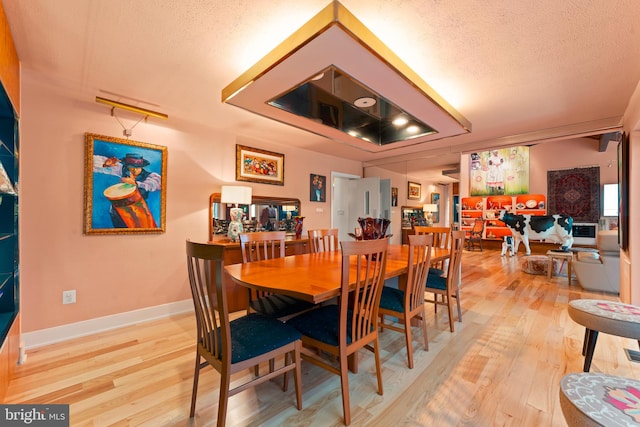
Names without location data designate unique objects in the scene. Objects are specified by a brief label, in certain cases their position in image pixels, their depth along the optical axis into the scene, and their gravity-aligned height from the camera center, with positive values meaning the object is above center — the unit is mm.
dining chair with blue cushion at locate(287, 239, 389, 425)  1382 -659
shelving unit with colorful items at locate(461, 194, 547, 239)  7008 +193
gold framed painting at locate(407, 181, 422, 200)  5271 +479
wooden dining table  1370 -391
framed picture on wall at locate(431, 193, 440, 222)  5557 +271
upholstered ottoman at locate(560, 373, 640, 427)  910 -697
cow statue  4988 -249
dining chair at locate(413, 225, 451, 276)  3158 -284
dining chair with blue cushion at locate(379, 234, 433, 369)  1924 -650
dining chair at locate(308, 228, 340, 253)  2936 -301
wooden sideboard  2996 -853
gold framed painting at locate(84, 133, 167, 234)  2557 +286
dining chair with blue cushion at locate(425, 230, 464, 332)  2479 -657
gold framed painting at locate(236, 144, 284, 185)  3641 +709
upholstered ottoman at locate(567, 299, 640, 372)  1638 -680
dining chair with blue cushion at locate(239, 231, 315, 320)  1881 -669
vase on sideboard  3824 -172
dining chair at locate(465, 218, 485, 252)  7688 -564
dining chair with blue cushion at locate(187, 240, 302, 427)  1209 -657
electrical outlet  2439 -779
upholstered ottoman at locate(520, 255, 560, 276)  4796 -922
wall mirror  3400 +0
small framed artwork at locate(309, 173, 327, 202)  4609 +475
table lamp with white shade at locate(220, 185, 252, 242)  3172 +172
